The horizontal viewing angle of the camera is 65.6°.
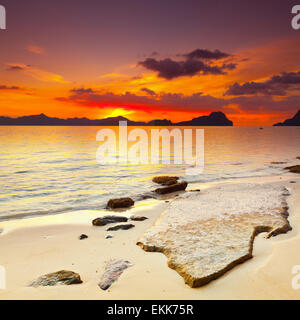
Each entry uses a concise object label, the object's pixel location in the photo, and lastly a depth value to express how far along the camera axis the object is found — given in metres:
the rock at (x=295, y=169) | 21.66
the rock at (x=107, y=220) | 9.19
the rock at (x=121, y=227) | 8.50
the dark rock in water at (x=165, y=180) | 17.07
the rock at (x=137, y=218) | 9.66
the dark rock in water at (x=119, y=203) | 12.23
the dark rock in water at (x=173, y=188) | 15.48
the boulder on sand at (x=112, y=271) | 4.80
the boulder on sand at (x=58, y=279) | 4.90
